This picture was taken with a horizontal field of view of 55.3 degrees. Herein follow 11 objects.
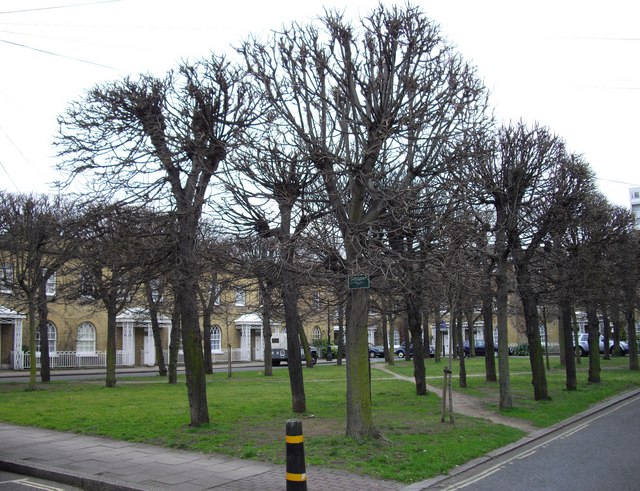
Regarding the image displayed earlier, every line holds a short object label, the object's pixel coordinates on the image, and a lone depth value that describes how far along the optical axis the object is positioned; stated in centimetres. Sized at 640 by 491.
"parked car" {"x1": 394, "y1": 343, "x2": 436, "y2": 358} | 6113
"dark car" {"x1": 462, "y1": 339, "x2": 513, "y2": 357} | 5893
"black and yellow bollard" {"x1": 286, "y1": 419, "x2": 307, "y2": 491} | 633
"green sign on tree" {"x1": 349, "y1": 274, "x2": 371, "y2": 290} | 1005
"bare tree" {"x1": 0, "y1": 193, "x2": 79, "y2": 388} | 2236
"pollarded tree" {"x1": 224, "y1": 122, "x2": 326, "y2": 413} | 1073
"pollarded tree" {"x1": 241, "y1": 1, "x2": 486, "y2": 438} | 1039
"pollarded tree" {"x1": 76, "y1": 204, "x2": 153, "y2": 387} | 1259
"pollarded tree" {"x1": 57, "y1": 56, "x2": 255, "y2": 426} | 1270
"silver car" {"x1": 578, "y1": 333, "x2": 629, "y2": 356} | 4584
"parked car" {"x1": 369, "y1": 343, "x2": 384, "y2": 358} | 5944
